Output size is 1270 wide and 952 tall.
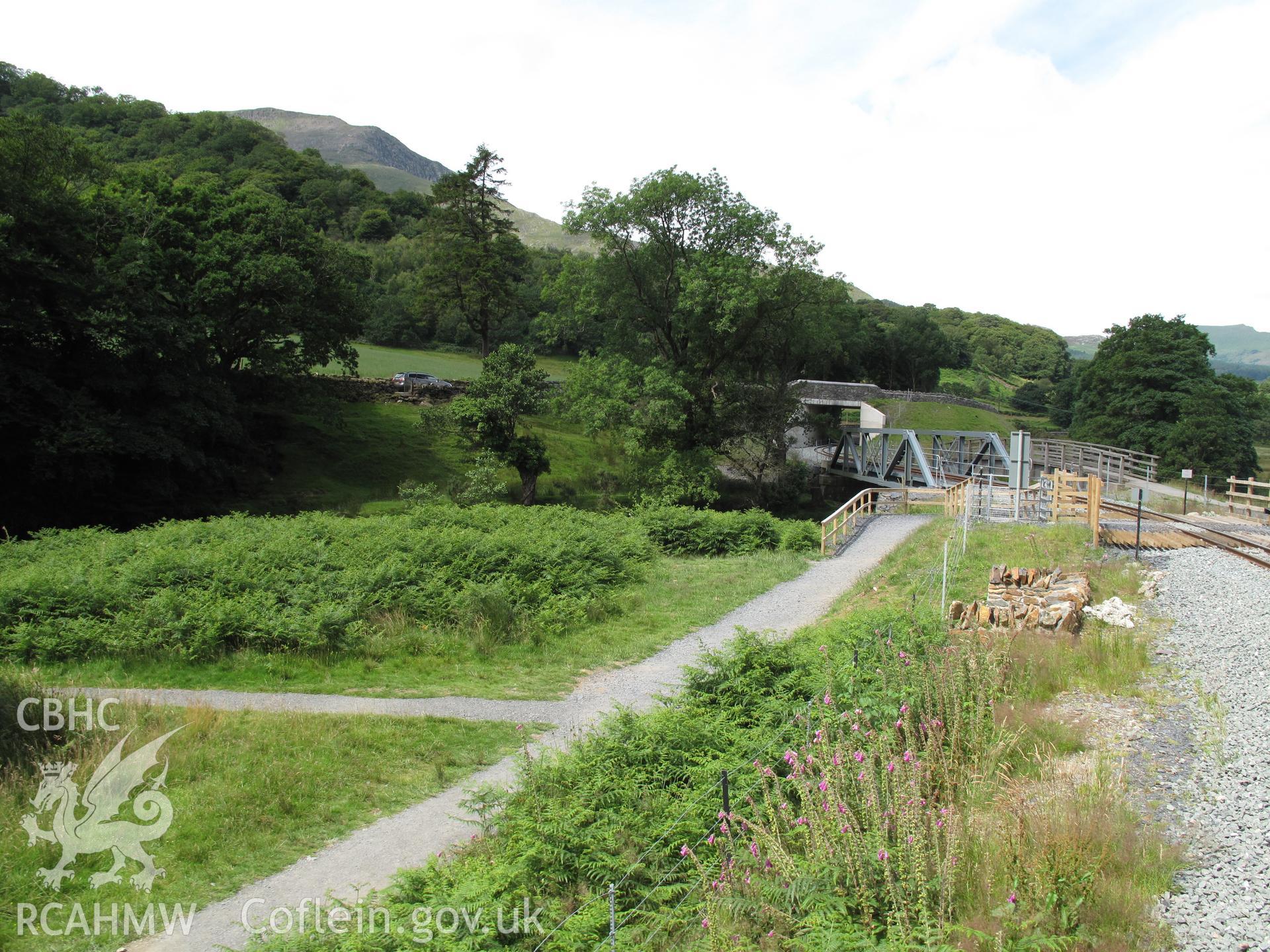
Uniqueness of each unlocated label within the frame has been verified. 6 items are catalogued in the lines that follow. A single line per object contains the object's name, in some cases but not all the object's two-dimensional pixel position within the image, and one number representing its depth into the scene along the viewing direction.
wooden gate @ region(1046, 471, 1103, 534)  24.14
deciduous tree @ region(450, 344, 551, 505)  34.91
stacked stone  12.55
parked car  47.25
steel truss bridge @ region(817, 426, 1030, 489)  38.97
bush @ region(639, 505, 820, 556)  25.36
